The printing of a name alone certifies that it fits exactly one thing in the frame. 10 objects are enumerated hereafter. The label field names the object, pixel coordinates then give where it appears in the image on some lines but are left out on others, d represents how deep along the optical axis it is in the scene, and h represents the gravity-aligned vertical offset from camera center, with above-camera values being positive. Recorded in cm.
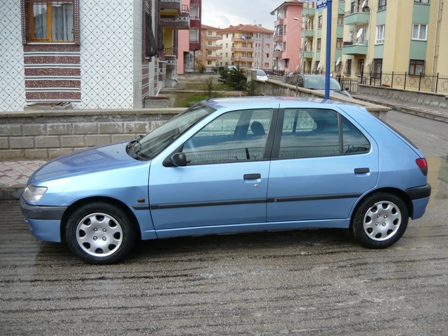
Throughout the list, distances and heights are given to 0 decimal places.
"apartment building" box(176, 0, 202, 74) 6100 +363
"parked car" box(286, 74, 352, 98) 2084 -39
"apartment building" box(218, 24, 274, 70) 12950 +612
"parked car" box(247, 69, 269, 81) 3013 -22
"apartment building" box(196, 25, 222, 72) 12900 +527
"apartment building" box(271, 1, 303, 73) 9063 +610
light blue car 529 -108
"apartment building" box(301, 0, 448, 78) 4084 +292
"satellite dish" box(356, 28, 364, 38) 5145 +369
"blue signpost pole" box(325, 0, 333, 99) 1078 +53
